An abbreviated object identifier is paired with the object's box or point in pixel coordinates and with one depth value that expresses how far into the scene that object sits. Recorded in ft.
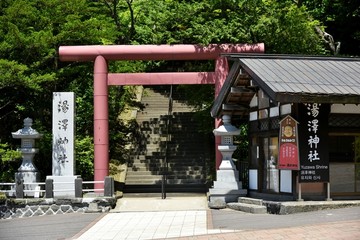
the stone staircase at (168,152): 75.00
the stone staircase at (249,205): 50.15
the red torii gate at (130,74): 63.10
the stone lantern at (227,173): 59.11
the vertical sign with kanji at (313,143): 48.34
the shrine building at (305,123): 47.55
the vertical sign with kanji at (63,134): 61.36
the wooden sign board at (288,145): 48.34
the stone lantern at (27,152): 63.05
